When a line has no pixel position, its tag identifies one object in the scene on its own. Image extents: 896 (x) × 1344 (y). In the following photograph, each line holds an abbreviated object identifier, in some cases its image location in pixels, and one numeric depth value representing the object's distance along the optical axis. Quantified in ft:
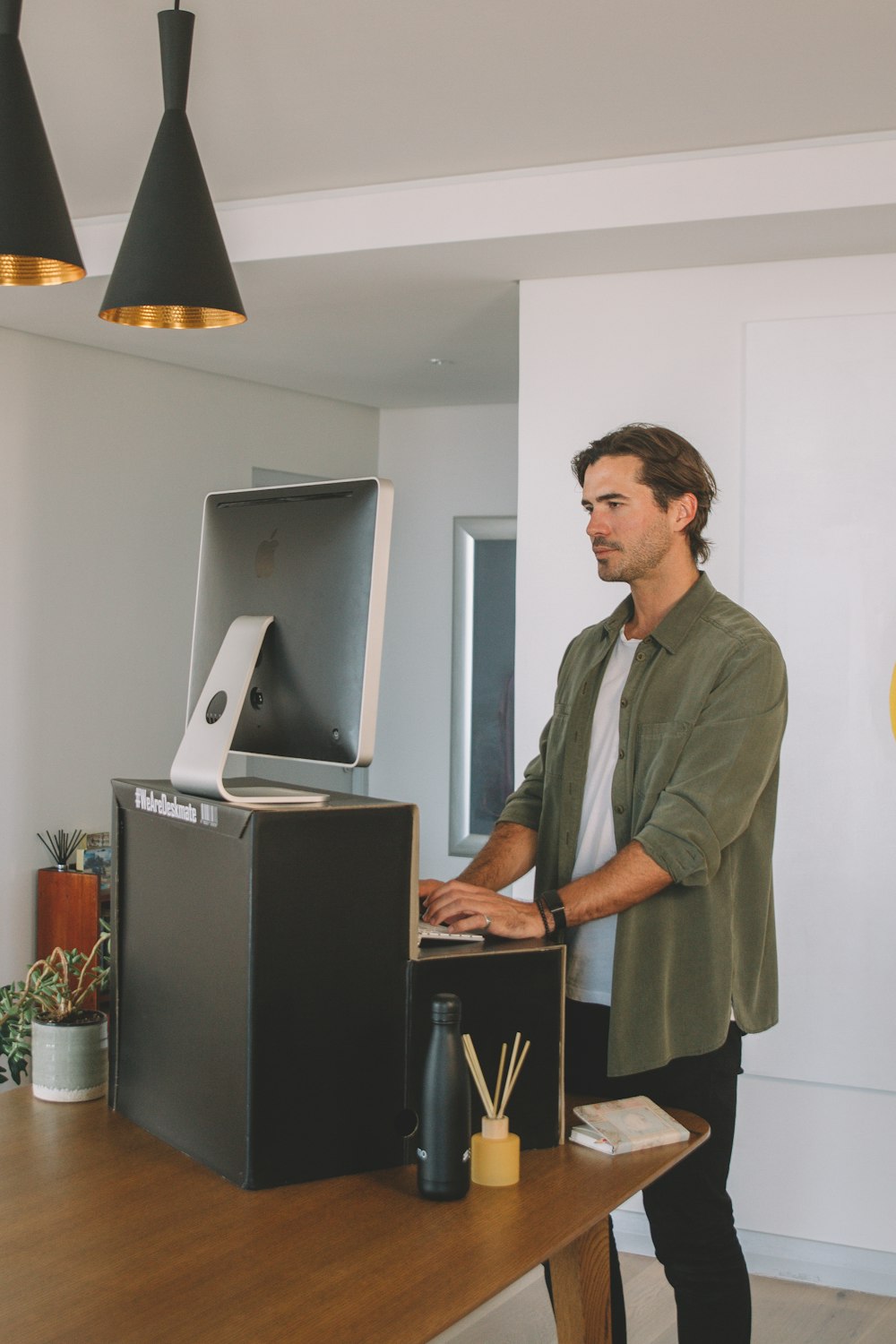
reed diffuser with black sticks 15.69
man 6.88
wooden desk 4.41
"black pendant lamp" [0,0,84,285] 7.14
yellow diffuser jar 5.59
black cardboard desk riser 5.51
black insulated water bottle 5.36
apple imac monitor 5.83
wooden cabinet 14.93
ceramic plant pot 6.54
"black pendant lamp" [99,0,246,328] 7.68
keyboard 6.29
